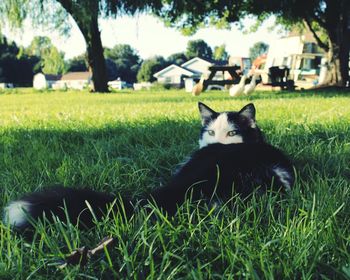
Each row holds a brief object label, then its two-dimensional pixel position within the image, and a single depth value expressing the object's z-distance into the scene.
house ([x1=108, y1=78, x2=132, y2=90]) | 67.31
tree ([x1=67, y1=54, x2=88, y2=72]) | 100.54
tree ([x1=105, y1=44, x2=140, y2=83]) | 92.19
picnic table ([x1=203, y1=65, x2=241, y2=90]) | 15.58
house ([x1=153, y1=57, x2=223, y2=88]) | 71.88
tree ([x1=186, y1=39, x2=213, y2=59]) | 101.24
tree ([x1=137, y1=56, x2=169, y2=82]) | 80.19
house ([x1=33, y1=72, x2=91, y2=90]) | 80.88
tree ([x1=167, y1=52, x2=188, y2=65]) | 95.81
